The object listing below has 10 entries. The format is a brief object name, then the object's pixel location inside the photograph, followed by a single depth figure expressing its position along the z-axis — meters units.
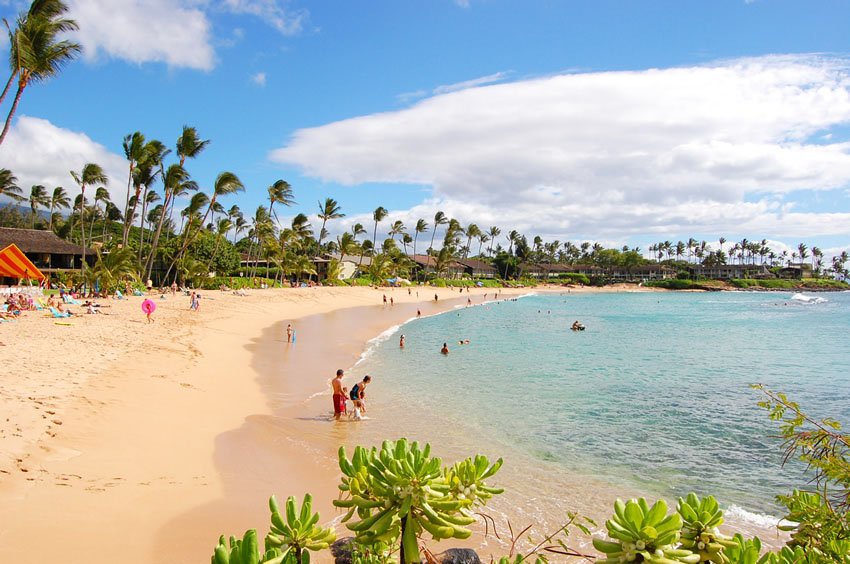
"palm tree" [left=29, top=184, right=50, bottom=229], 61.60
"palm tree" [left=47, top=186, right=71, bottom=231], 58.84
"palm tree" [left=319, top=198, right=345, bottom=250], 69.19
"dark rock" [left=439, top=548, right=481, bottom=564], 4.04
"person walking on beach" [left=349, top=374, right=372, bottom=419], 11.96
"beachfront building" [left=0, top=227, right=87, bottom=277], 39.72
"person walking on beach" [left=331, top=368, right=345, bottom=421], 11.55
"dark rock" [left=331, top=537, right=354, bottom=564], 4.05
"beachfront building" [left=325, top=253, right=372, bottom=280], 76.31
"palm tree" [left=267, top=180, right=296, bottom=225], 54.44
